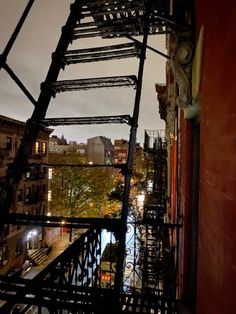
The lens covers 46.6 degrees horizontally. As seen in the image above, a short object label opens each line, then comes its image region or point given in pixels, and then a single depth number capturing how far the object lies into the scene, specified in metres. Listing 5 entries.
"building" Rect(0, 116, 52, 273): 22.70
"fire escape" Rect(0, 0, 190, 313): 1.90
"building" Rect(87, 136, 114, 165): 69.75
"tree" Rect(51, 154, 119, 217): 32.91
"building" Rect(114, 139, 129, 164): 82.50
